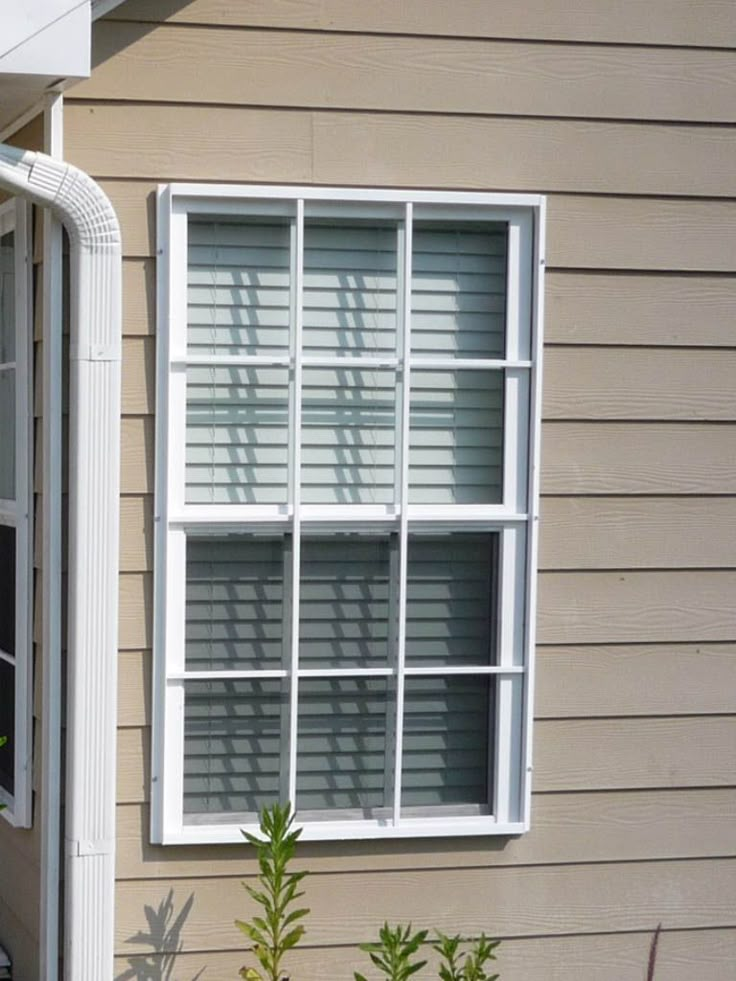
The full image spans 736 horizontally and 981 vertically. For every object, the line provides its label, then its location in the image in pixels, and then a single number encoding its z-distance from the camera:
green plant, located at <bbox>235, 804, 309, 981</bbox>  3.66
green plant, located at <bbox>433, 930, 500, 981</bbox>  3.74
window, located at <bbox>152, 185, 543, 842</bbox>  3.86
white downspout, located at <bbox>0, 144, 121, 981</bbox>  3.70
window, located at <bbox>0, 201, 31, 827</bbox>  3.98
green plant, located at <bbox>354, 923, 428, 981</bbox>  3.65
